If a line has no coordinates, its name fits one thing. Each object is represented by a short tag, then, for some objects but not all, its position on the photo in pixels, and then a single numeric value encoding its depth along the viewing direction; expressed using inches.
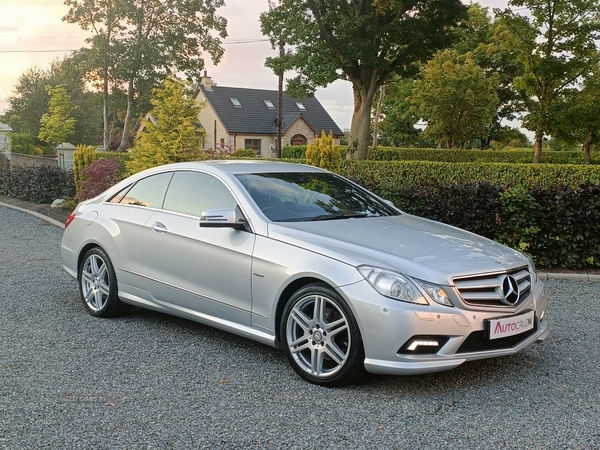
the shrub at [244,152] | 1418.1
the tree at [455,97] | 1477.6
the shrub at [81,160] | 674.2
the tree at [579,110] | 1017.2
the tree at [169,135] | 582.9
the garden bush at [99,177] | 605.9
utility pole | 1152.8
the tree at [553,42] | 954.7
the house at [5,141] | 1041.2
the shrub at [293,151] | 1659.7
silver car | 165.0
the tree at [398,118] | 1945.1
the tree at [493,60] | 1675.7
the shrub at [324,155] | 566.6
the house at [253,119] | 2161.7
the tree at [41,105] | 2455.7
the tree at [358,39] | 1020.5
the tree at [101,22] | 1710.1
